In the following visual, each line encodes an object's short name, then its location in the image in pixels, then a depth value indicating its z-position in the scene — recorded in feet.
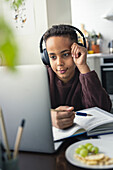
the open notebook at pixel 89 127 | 2.58
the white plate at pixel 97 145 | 1.82
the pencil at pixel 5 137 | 1.38
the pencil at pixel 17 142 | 1.38
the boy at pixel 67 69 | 4.67
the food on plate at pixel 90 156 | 1.87
